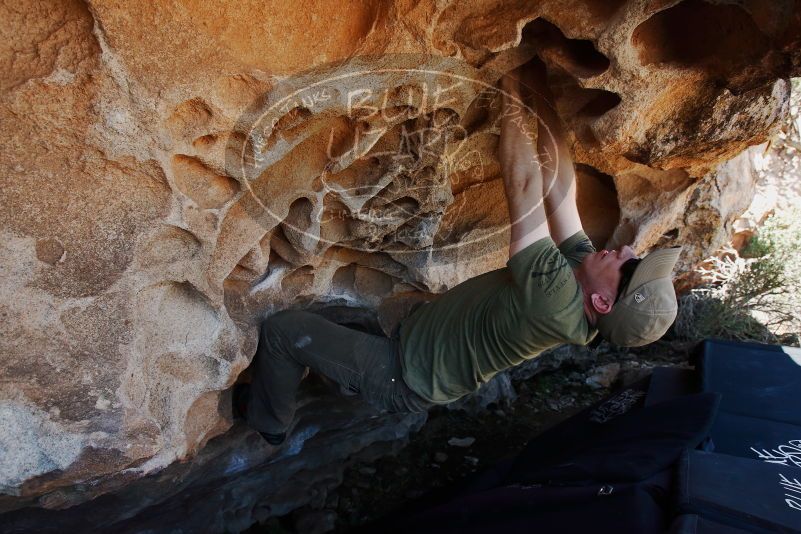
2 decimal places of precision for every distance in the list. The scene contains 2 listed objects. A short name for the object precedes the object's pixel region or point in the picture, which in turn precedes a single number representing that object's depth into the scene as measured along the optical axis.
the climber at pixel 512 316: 1.71
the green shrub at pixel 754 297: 4.51
